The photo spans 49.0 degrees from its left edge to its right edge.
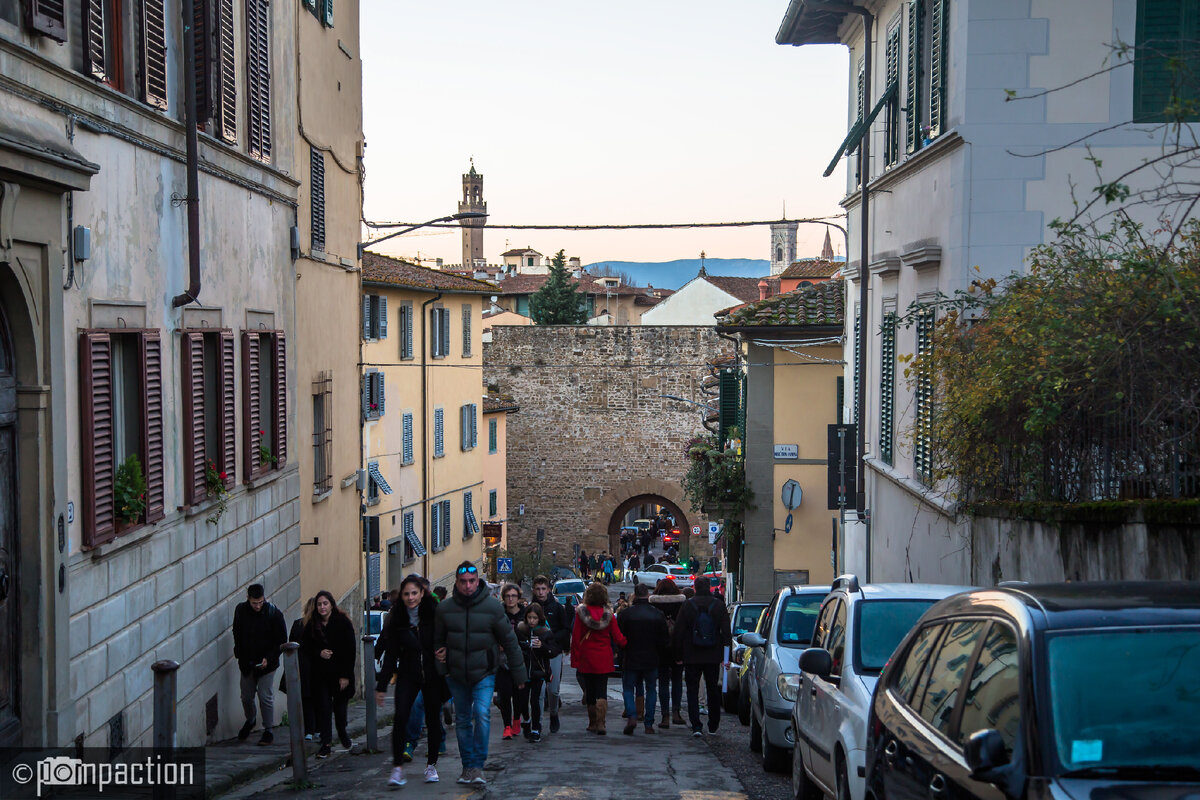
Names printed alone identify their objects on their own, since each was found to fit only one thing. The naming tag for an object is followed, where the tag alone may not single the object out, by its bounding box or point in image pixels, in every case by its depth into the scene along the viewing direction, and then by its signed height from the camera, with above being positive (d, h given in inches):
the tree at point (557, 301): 3253.0 +155.2
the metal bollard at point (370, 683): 424.5 -103.4
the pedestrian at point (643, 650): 499.8 -110.0
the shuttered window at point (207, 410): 433.1 -16.3
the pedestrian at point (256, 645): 461.4 -98.9
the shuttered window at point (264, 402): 522.3 -16.0
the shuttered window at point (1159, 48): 477.1 +113.9
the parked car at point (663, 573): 1657.5 -276.6
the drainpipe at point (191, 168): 418.0 +62.8
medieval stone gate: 1963.6 -88.1
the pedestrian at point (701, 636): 498.0 -103.6
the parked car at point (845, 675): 271.9 -70.5
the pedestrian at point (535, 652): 492.1 -109.4
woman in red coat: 493.4 -104.5
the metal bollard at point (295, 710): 343.3 -92.1
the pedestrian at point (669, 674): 526.0 -124.8
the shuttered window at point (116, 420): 332.5 -15.5
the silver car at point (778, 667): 399.9 -97.6
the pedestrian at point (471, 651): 351.3 -77.0
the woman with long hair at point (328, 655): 431.5 -96.5
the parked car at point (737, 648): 652.7 -142.0
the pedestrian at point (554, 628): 535.2 -112.8
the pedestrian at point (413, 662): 366.0 -86.7
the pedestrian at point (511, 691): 490.9 -124.0
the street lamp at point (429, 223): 834.8 +93.9
